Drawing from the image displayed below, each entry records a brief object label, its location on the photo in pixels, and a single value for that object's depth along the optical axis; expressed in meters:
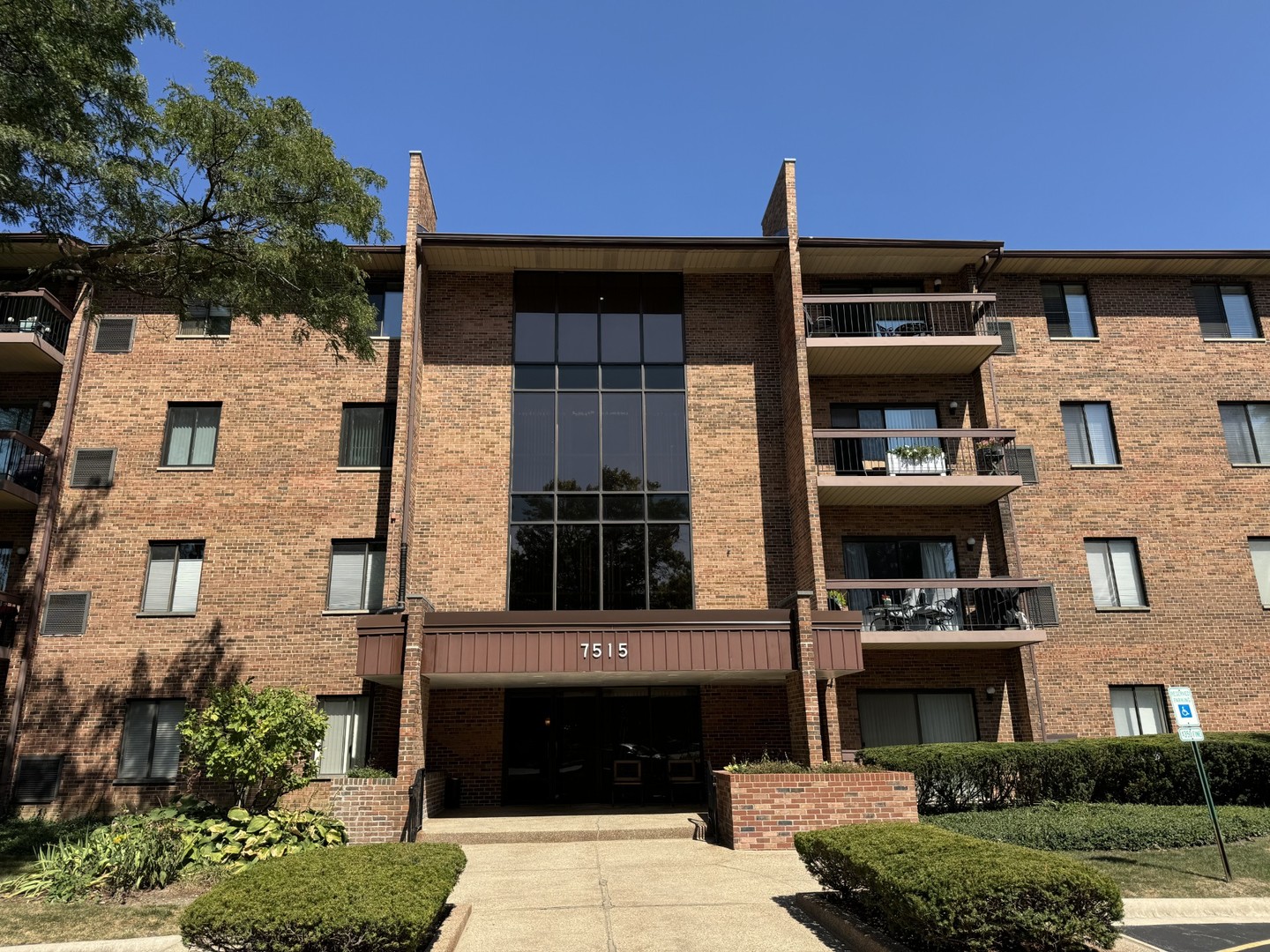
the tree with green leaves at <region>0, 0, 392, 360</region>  10.95
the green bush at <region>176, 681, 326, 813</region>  13.79
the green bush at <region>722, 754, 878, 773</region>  13.49
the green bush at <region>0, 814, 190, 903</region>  10.16
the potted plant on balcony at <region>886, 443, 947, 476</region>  18.73
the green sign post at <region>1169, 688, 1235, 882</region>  10.70
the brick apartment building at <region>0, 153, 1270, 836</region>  17.11
